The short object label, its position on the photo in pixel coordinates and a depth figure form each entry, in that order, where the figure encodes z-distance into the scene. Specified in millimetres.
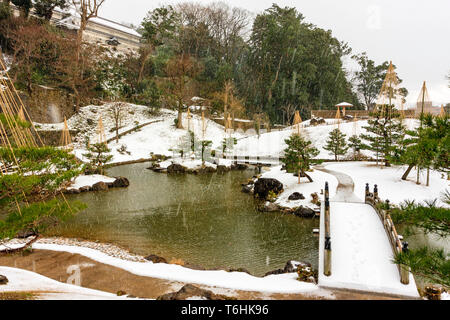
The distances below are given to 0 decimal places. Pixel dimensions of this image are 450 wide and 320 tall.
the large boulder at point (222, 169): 18109
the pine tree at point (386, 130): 14250
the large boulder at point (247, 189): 12920
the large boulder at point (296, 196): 10671
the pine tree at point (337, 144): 18094
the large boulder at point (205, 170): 17625
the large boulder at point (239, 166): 18811
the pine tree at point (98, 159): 14922
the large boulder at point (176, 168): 17652
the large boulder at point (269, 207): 10273
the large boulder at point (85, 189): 12773
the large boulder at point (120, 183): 13602
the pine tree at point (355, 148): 17969
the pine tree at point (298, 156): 11773
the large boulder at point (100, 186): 12995
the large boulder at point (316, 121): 26553
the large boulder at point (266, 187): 11969
